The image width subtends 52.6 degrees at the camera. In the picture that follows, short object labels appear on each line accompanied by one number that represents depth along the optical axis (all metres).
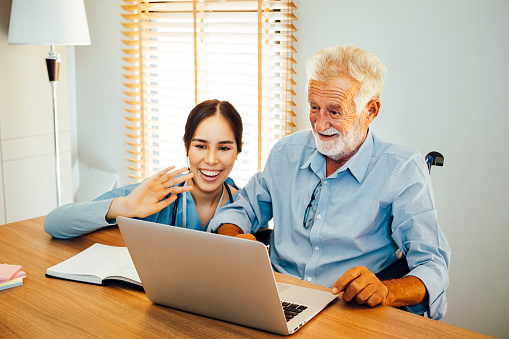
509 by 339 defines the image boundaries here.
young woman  1.74
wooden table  1.17
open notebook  1.43
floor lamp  2.83
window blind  2.74
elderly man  1.70
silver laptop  1.10
